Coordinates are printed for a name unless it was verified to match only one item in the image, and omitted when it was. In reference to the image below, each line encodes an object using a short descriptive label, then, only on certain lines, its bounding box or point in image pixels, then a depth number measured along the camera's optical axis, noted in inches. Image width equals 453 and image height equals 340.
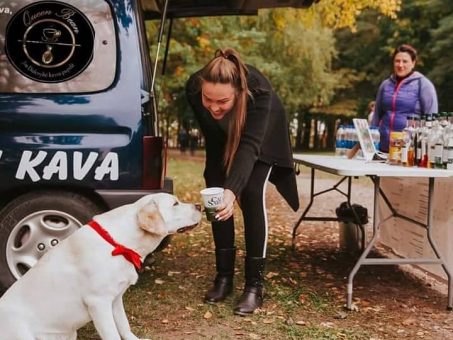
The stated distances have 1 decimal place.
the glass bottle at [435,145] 161.6
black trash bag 222.8
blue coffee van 151.9
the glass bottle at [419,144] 170.4
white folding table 153.1
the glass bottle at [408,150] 174.2
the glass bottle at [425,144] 167.6
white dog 116.6
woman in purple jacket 229.6
